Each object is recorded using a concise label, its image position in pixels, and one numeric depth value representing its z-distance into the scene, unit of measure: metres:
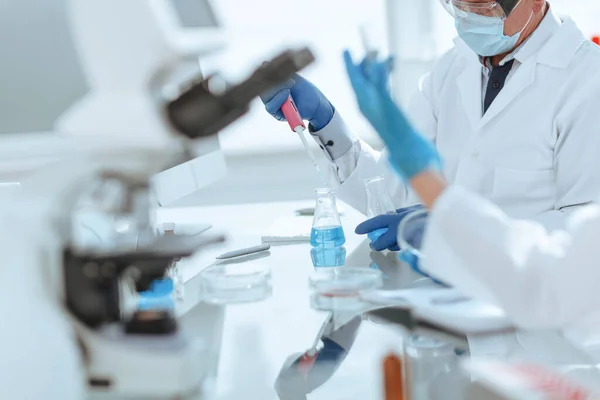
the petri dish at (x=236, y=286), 1.38
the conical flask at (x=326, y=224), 1.78
